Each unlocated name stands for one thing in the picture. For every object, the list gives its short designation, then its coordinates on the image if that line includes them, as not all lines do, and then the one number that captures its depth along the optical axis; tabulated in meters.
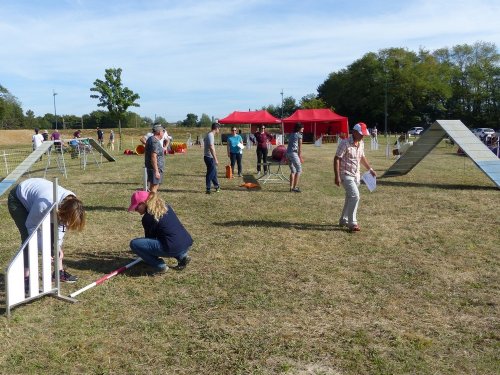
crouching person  4.66
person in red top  13.24
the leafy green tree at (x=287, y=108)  79.25
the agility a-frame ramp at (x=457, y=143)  10.41
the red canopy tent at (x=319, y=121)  35.66
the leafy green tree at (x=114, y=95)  36.50
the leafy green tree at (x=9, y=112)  69.36
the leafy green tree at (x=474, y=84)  67.75
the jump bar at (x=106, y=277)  4.26
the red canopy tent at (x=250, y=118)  34.44
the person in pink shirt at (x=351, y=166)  6.48
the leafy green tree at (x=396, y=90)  65.38
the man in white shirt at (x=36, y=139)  19.70
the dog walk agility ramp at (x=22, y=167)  11.75
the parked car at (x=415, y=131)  48.83
